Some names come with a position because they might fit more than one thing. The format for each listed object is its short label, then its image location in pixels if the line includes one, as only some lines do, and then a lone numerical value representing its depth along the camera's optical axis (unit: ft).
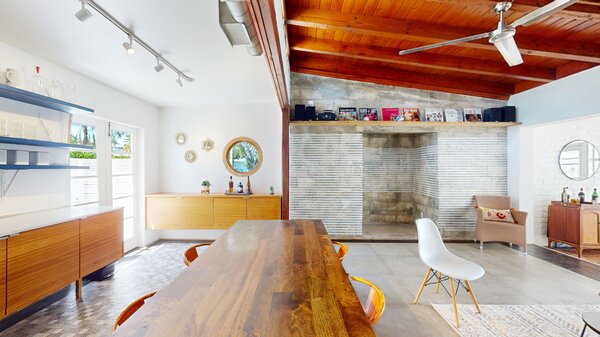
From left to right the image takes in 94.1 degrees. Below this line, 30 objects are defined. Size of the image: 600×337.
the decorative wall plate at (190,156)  17.84
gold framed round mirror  17.62
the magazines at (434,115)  16.81
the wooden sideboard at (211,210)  16.12
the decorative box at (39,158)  9.54
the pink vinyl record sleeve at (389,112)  16.96
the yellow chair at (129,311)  3.89
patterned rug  7.61
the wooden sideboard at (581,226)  14.03
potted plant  17.06
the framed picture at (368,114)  16.75
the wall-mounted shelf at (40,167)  8.26
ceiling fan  6.41
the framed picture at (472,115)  16.84
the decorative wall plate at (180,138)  17.85
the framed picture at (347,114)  16.70
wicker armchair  14.49
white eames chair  8.12
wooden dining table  3.41
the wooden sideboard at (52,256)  7.26
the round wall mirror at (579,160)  16.74
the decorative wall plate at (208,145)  17.78
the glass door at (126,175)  14.39
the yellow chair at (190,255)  6.60
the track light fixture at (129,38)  6.60
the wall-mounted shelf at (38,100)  8.00
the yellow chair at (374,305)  4.28
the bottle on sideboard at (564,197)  15.31
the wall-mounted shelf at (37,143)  8.07
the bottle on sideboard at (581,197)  14.83
